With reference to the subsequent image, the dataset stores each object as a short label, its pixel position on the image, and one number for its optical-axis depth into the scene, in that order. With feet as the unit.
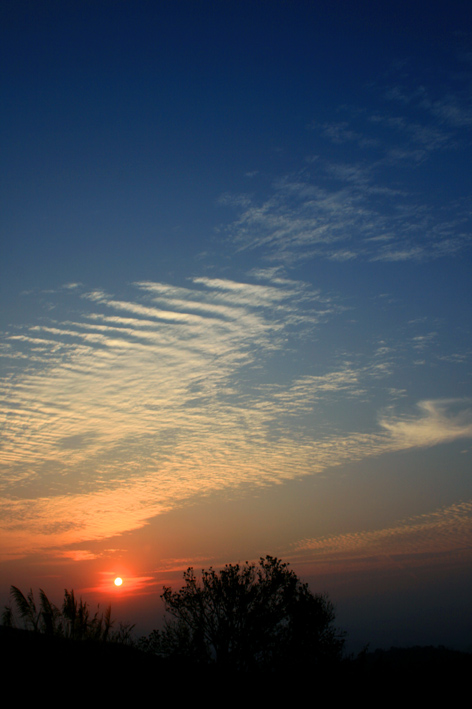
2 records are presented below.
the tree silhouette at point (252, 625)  108.06
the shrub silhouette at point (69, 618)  94.27
